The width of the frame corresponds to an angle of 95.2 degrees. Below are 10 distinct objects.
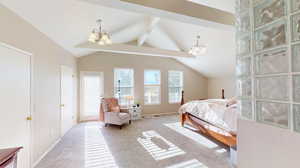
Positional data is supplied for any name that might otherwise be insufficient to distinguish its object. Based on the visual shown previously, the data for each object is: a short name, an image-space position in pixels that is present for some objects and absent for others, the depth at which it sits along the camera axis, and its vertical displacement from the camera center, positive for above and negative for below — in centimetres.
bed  260 -77
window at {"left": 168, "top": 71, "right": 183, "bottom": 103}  669 +1
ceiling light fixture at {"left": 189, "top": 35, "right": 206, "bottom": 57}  367 +96
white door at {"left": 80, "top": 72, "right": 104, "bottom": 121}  517 -31
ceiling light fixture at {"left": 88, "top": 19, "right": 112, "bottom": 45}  268 +96
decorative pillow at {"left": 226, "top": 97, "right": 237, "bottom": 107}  301 -41
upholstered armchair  425 -88
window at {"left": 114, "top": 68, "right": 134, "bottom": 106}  568 +2
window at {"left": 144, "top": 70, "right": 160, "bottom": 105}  619 -7
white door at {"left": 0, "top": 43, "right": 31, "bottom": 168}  169 -19
